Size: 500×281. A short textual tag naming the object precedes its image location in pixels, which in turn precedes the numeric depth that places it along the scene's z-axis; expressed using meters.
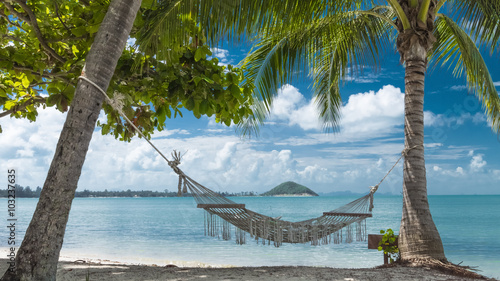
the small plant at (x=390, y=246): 3.14
